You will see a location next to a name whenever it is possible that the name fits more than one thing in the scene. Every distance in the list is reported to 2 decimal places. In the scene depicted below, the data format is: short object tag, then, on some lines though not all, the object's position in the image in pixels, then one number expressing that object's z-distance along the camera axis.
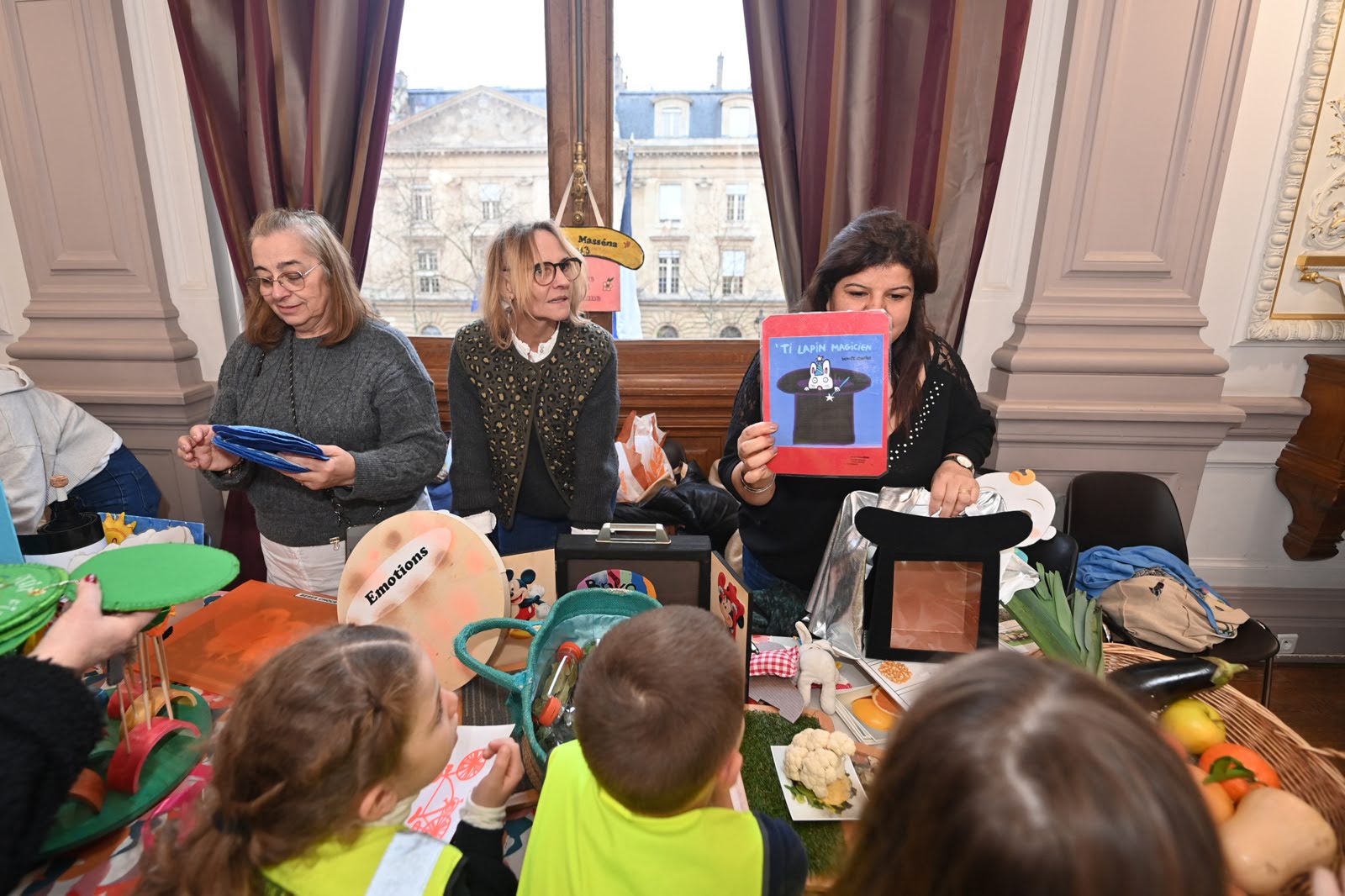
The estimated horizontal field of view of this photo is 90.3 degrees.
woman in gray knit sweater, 1.69
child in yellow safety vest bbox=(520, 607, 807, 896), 0.71
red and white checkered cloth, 1.14
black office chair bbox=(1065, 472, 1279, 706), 2.38
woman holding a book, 1.50
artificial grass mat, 0.87
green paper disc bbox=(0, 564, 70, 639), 0.73
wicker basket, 0.86
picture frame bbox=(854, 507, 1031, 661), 1.18
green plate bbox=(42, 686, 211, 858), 0.83
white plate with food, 0.90
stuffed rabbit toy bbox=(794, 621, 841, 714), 1.11
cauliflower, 0.91
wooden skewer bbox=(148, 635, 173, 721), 0.96
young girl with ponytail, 0.70
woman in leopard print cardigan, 1.89
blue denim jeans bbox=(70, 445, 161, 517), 2.44
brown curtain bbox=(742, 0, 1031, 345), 2.49
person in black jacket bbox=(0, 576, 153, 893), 0.66
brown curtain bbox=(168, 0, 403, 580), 2.54
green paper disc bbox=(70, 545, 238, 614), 0.80
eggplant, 1.00
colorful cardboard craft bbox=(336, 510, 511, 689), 1.18
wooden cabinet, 2.55
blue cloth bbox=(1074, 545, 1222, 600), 2.14
